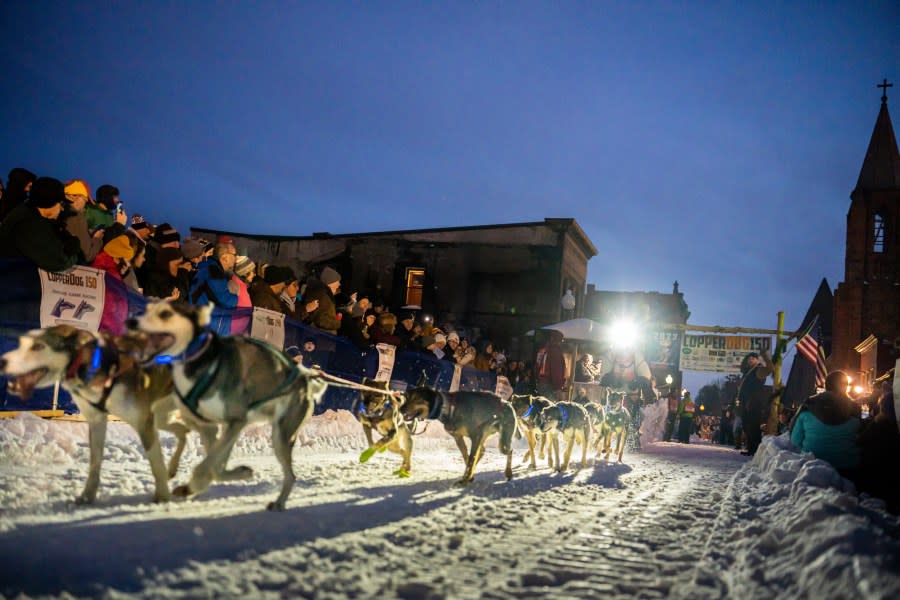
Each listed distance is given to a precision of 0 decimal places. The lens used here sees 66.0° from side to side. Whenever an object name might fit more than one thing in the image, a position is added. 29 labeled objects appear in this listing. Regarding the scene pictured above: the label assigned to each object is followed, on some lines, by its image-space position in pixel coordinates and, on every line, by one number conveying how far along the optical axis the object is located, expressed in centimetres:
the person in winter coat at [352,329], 1302
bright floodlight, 2124
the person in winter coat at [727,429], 3731
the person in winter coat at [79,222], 728
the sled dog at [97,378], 437
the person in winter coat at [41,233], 696
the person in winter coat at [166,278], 894
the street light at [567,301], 3338
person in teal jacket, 804
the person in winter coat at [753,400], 1906
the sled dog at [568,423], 1075
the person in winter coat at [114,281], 771
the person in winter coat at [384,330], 1389
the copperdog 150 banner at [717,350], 2914
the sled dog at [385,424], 809
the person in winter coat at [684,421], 3189
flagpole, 1959
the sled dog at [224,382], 447
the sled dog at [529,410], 1051
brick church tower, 3606
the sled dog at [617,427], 1409
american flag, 2062
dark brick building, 3284
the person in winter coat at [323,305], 1198
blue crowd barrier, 692
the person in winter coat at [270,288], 1030
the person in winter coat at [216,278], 866
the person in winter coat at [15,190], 750
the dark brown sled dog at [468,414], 783
